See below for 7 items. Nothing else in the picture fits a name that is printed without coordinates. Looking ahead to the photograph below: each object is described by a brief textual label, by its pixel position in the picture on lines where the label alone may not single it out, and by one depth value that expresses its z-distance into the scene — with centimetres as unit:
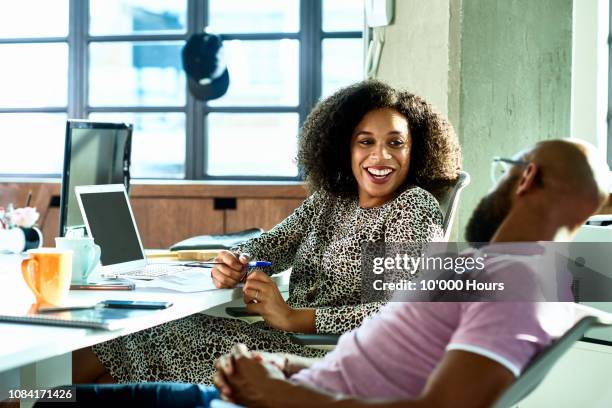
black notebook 320
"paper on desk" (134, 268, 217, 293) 209
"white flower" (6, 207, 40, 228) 298
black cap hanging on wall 523
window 541
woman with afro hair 220
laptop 229
